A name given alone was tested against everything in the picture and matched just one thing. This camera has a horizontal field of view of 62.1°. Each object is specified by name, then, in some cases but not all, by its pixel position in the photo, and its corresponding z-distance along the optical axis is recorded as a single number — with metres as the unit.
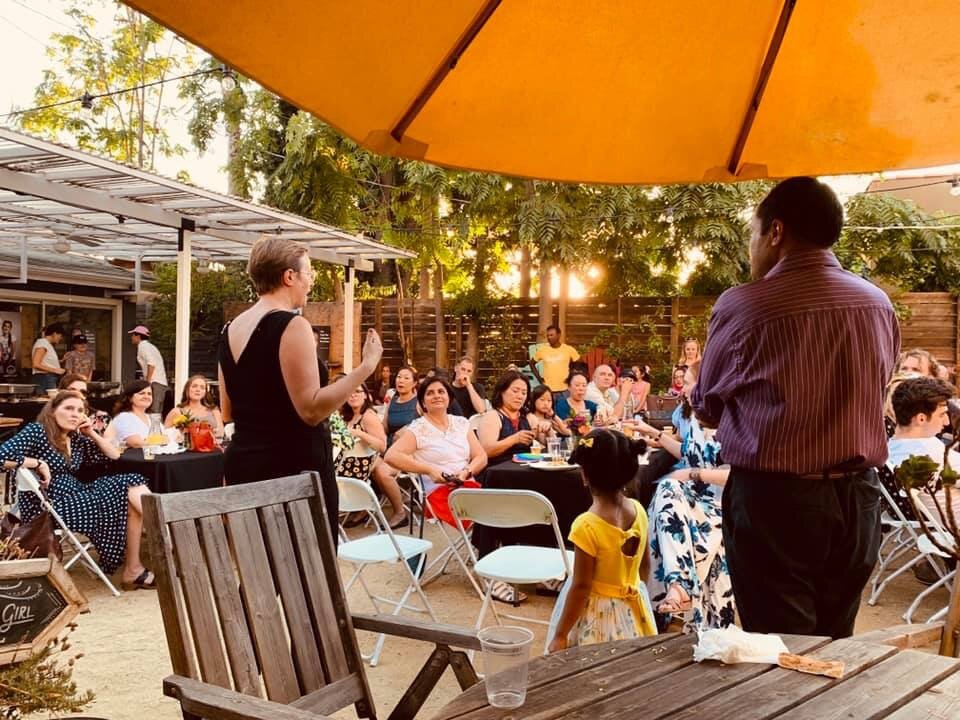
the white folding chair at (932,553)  4.25
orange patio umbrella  1.76
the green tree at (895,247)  14.77
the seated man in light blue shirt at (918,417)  4.66
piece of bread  1.59
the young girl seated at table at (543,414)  6.39
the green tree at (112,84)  22.30
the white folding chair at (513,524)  3.93
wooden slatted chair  1.71
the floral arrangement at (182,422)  5.97
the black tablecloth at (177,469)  5.42
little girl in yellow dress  2.86
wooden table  1.43
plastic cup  1.45
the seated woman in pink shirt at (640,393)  9.82
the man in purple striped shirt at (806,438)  1.99
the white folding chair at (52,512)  4.80
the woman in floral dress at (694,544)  3.75
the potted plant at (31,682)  2.23
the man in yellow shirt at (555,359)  11.68
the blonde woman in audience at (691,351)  9.69
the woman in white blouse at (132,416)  6.07
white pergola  7.51
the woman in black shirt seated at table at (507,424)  5.90
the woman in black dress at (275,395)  2.65
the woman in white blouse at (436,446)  5.69
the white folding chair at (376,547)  4.23
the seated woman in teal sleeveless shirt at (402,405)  7.78
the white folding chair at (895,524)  4.86
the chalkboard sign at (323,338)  14.98
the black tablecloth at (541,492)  4.92
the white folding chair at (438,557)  5.24
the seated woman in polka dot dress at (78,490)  5.19
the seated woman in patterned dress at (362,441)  6.93
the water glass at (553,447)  5.40
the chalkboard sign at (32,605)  2.47
